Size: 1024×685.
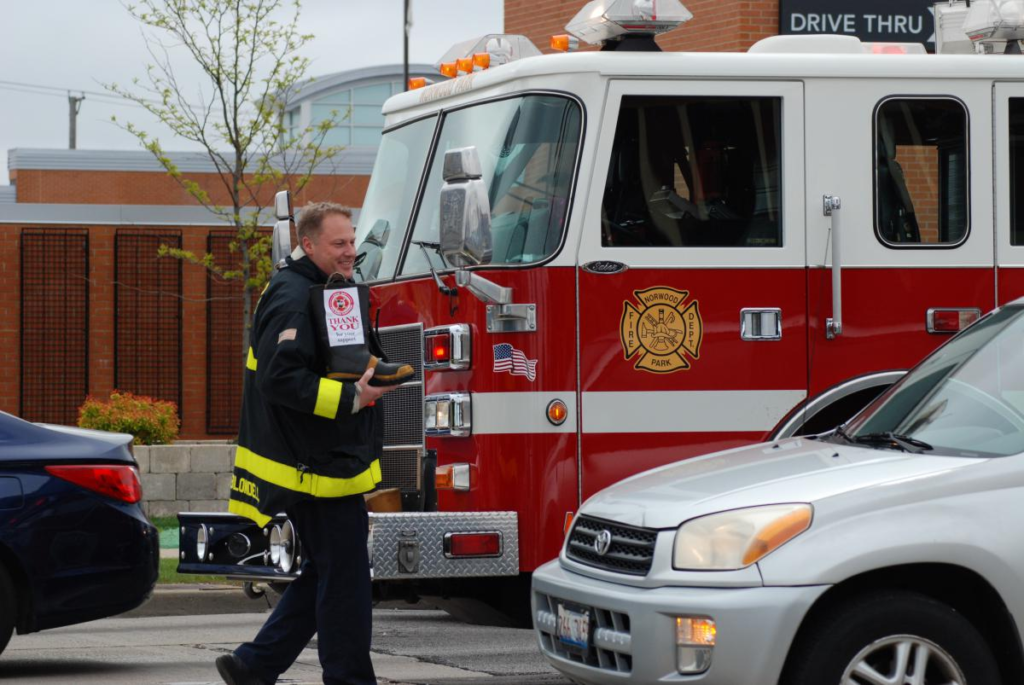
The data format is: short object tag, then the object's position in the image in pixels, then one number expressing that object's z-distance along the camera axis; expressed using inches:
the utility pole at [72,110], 2637.8
